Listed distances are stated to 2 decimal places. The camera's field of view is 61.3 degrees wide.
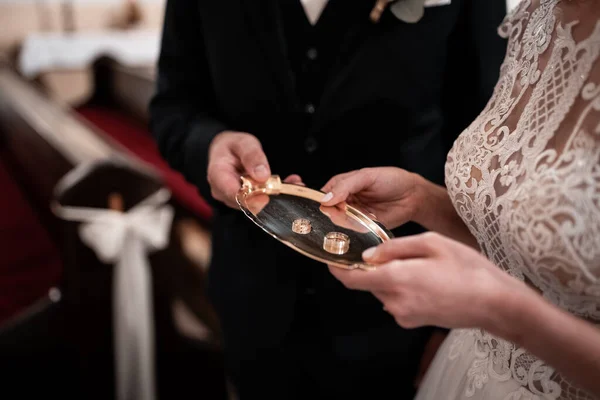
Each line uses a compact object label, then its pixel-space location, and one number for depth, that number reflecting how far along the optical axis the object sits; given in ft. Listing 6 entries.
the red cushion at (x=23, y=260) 5.46
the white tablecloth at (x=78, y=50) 12.62
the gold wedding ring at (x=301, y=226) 2.01
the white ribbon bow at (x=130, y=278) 5.08
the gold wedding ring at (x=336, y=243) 1.89
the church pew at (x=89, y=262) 5.41
